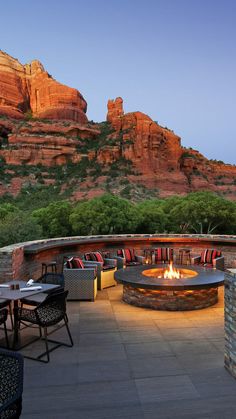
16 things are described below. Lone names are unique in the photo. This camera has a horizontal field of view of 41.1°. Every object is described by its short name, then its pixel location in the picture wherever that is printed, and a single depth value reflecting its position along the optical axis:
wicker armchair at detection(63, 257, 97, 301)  7.37
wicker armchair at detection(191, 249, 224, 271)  9.10
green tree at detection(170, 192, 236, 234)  27.52
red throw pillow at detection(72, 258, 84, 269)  7.56
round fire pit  6.39
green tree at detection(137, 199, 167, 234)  26.94
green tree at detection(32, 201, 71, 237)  25.14
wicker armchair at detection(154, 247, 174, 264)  9.70
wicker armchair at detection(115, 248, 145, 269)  9.34
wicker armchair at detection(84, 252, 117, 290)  8.38
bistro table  4.59
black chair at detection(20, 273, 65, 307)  4.58
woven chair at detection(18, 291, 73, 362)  4.32
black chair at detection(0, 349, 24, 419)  2.15
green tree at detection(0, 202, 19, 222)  24.32
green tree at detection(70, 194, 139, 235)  24.03
